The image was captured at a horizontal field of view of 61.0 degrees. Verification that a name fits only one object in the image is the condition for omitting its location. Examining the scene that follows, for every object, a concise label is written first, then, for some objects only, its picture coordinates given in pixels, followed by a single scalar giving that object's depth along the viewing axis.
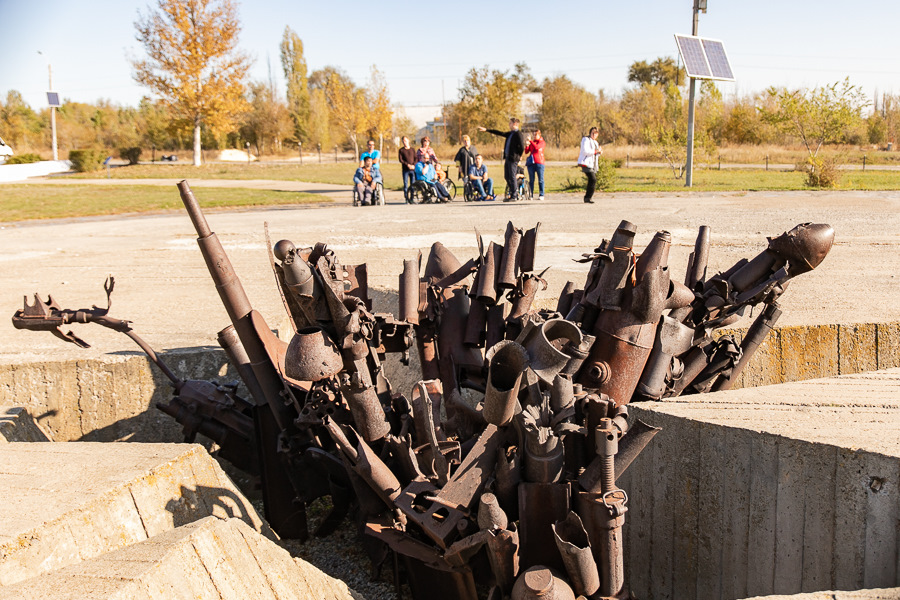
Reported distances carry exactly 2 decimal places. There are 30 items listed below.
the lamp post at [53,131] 44.34
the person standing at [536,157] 15.49
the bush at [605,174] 18.61
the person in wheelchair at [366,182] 16.02
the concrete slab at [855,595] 2.04
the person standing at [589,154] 14.96
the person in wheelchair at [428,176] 15.92
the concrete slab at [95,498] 2.38
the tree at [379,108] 49.66
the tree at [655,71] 67.12
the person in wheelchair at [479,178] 16.21
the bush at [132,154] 45.92
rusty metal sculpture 2.46
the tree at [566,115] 51.38
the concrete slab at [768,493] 2.36
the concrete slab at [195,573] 1.88
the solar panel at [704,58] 18.36
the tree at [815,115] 25.92
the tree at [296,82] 60.28
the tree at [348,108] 49.03
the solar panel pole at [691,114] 18.03
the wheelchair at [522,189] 16.41
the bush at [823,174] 18.72
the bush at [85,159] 39.12
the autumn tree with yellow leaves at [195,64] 39.59
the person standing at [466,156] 16.33
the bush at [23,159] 41.50
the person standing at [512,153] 14.84
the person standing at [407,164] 16.84
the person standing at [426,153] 15.91
